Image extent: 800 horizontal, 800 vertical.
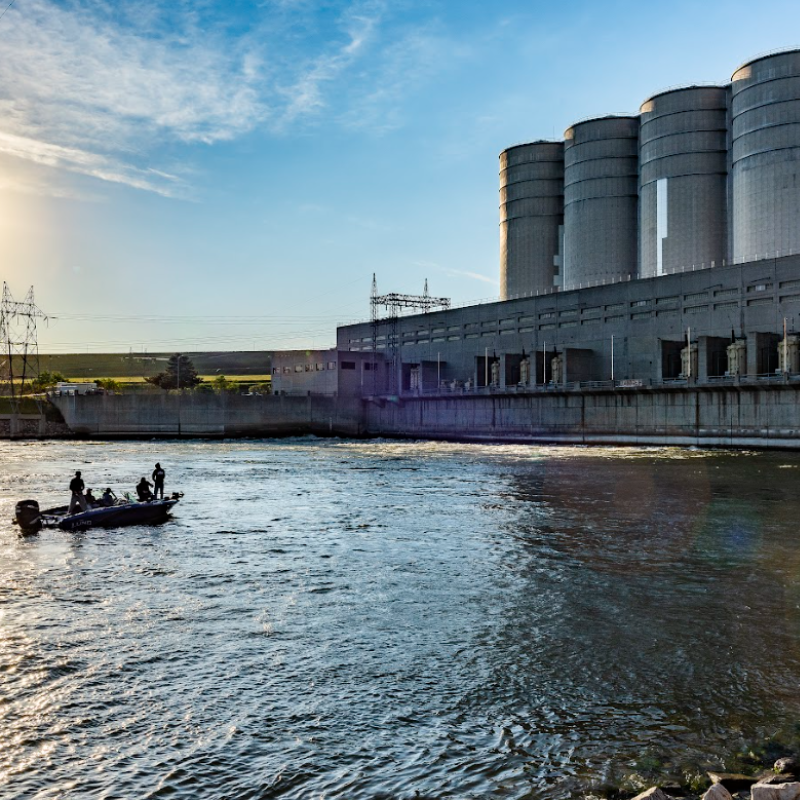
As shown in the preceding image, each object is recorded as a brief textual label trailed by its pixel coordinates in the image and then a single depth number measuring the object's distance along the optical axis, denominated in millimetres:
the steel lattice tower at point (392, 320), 113062
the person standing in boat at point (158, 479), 29472
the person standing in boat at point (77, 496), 24844
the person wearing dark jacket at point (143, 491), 27344
